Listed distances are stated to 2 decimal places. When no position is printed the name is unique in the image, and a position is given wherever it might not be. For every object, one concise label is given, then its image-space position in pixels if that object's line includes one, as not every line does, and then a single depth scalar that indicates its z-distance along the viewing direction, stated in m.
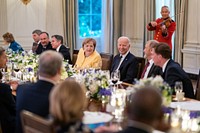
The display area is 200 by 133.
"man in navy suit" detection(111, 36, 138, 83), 4.93
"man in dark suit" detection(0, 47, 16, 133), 3.19
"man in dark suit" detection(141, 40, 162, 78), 4.39
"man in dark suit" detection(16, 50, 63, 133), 2.50
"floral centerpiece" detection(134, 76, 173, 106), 2.81
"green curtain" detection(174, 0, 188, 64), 7.68
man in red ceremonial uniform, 7.10
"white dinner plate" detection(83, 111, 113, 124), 2.67
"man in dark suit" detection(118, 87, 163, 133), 1.75
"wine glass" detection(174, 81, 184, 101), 3.28
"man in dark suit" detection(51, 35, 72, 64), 6.41
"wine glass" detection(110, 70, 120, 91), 3.84
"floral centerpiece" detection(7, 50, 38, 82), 4.68
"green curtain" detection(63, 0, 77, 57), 8.95
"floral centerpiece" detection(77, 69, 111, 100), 3.40
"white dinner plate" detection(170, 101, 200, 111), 3.03
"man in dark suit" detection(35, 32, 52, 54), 6.87
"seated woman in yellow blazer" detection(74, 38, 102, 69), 5.54
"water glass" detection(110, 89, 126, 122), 2.94
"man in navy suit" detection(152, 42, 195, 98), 3.77
